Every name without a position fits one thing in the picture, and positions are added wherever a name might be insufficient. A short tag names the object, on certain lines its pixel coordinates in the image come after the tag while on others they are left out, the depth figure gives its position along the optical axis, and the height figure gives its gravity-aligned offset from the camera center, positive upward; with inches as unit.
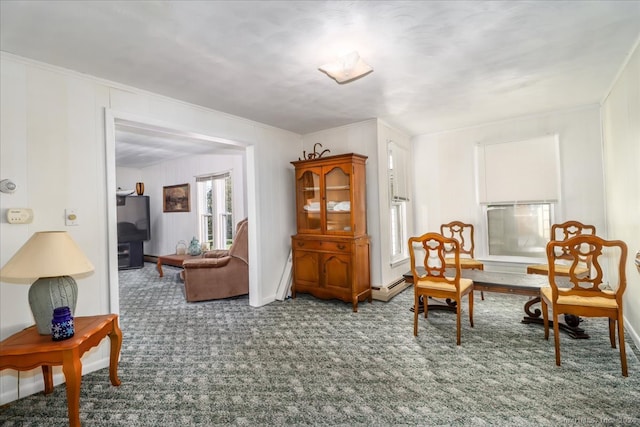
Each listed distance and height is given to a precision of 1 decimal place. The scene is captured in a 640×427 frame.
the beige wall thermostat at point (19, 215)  83.3 +3.1
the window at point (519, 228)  163.0 -9.4
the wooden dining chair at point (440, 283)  108.4 -26.3
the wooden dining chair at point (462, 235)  175.3 -13.0
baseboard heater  158.6 -40.7
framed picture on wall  273.4 +21.8
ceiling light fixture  87.1 +44.0
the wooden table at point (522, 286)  108.8 -27.3
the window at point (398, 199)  175.0 +9.3
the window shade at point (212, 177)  245.4 +36.7
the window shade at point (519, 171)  158.2 +22.1
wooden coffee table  234.5 -29.7
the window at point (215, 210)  250.4 +9.2
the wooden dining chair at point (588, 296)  84.0 -26.1
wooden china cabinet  148.7 -7.3
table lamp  71.8 -10.6
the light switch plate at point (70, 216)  93.7 +2.7
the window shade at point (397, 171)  174.2 +26.3
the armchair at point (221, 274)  168.1 -30.4
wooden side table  67.8 -29.4
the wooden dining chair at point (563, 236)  131.9 -12.8
